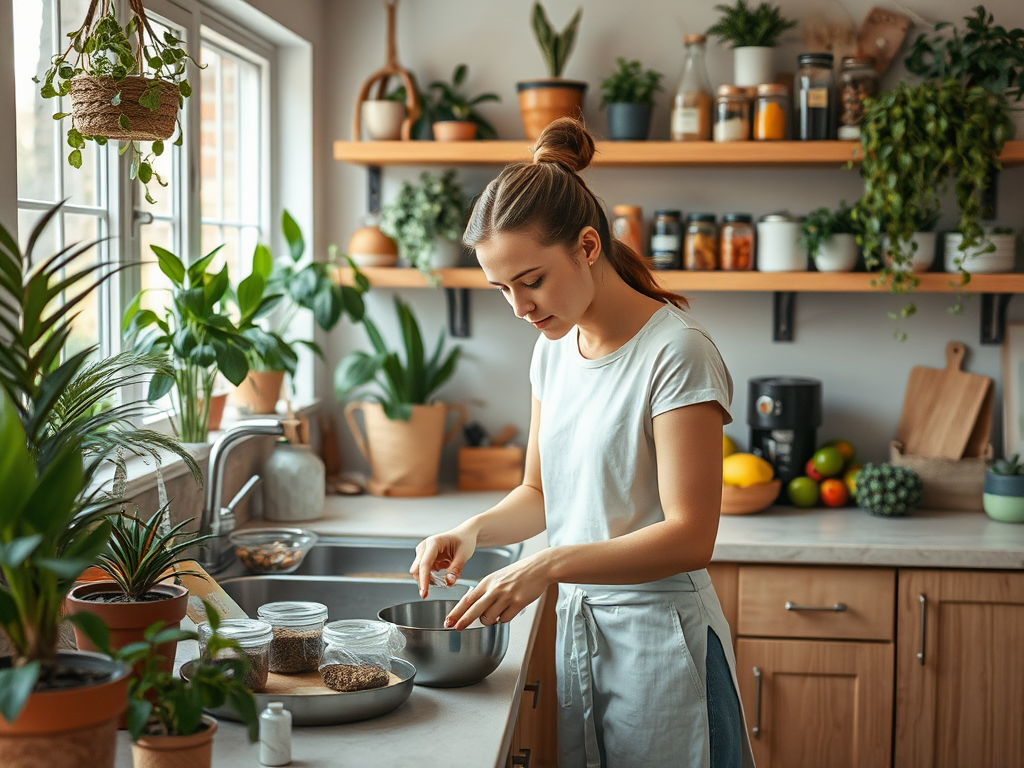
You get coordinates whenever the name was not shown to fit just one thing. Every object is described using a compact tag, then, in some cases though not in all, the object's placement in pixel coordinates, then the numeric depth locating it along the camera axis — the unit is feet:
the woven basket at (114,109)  4.81
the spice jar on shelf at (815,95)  9.15
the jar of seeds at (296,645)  4.76
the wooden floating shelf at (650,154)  9.00
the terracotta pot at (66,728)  3.06
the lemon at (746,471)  8.84
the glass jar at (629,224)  9.42
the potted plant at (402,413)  9.45
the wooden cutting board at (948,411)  9.40
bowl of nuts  6.91
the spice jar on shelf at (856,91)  9.11
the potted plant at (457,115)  9.41
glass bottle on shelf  9.23
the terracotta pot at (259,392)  8.61
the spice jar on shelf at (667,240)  9.43
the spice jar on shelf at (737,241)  9.38
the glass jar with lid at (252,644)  4.43
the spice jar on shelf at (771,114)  9.13
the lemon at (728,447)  9.51
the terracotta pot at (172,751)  3.46
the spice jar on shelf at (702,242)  9.38
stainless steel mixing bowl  4.70
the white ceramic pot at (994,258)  9.07
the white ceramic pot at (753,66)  9.22
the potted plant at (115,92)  4.82
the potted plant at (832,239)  9.15
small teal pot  8.70
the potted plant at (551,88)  9.27
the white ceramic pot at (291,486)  8.39
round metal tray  4.27
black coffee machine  9.29
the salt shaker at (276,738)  3.86
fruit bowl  8.81
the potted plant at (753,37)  9.20
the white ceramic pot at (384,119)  9.52
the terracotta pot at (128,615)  4.04
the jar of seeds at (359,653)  4.50
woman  4.72
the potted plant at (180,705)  3.42
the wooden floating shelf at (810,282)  9.00
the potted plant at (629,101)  9.29
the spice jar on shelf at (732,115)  9.14
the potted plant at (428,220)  9.44
